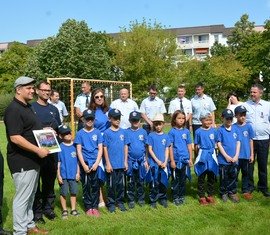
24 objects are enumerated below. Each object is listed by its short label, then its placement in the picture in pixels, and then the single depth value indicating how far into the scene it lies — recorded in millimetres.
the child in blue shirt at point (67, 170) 4671
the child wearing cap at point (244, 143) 5349
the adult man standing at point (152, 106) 6843
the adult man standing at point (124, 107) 6033
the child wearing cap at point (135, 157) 4971
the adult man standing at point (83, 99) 6693
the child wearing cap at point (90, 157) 4697
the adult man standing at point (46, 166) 4414
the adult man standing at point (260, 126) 5495
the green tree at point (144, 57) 27461
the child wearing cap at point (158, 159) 5007
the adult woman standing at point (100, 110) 5132
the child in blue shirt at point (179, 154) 5118
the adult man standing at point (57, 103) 7170
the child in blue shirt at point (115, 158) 4855
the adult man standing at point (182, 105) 7020
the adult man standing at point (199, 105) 6904
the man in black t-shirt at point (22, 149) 3616
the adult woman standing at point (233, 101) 6505
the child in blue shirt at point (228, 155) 5260
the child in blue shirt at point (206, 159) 5172
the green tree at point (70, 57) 27527
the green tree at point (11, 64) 38884
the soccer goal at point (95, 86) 11956
